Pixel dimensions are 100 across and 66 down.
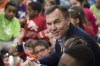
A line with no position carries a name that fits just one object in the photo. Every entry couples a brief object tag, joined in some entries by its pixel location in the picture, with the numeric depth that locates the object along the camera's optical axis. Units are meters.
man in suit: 3.30
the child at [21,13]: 8.64
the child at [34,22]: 6.90
